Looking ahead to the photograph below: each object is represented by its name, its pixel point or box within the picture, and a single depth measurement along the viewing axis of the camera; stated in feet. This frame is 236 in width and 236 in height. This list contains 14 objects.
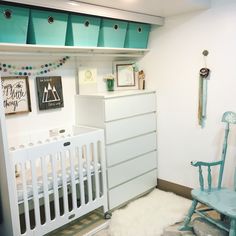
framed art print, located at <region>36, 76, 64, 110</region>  8.14
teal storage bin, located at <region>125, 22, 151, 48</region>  9.24
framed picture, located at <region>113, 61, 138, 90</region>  10.12
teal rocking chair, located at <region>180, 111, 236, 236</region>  6.51
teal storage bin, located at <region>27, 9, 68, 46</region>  6.89
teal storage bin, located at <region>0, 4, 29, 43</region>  6.33
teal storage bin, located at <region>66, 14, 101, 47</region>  7.63
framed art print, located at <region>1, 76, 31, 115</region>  7.41
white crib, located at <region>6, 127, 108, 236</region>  6.52
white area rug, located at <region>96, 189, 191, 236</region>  7.78
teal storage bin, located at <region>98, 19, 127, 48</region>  8.45
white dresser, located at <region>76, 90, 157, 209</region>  8.51
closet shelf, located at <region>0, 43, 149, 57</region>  7.02
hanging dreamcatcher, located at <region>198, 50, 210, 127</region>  8.53
